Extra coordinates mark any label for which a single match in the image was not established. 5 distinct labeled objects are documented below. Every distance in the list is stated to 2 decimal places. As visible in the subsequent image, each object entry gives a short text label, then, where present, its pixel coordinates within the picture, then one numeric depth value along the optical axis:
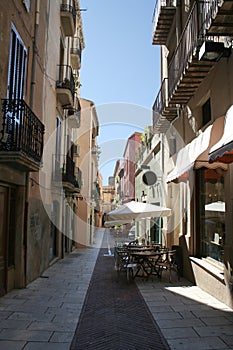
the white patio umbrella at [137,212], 11.77
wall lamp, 6.75
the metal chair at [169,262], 9.95
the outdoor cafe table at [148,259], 10.18
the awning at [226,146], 5.13
